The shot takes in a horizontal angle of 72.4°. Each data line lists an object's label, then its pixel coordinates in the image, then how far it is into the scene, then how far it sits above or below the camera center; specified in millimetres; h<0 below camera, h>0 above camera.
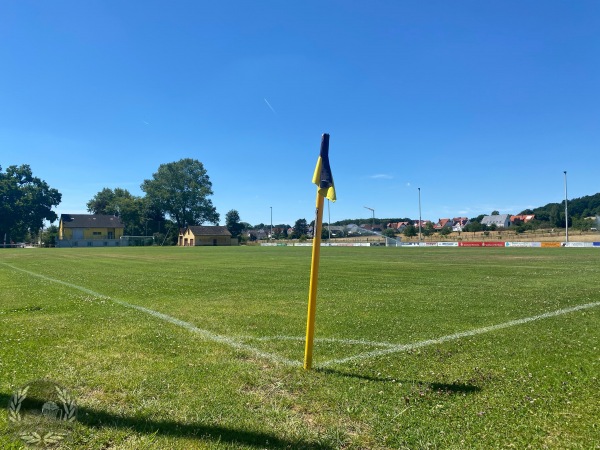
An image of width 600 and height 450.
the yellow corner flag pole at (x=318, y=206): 4719 +340
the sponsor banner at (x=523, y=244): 66188 -1722
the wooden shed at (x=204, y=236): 107812 +107
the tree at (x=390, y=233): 122812 +539
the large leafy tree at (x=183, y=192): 112250 +12393
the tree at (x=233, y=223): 133250 +4313
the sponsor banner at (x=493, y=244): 71462 -1805
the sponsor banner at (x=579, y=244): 62028 -1680
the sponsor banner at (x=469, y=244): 75100 -1867
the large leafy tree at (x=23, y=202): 93938 +8597
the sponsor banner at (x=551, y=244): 63625 -1674
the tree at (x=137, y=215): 114250 +6211
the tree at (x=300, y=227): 146625 +3137
